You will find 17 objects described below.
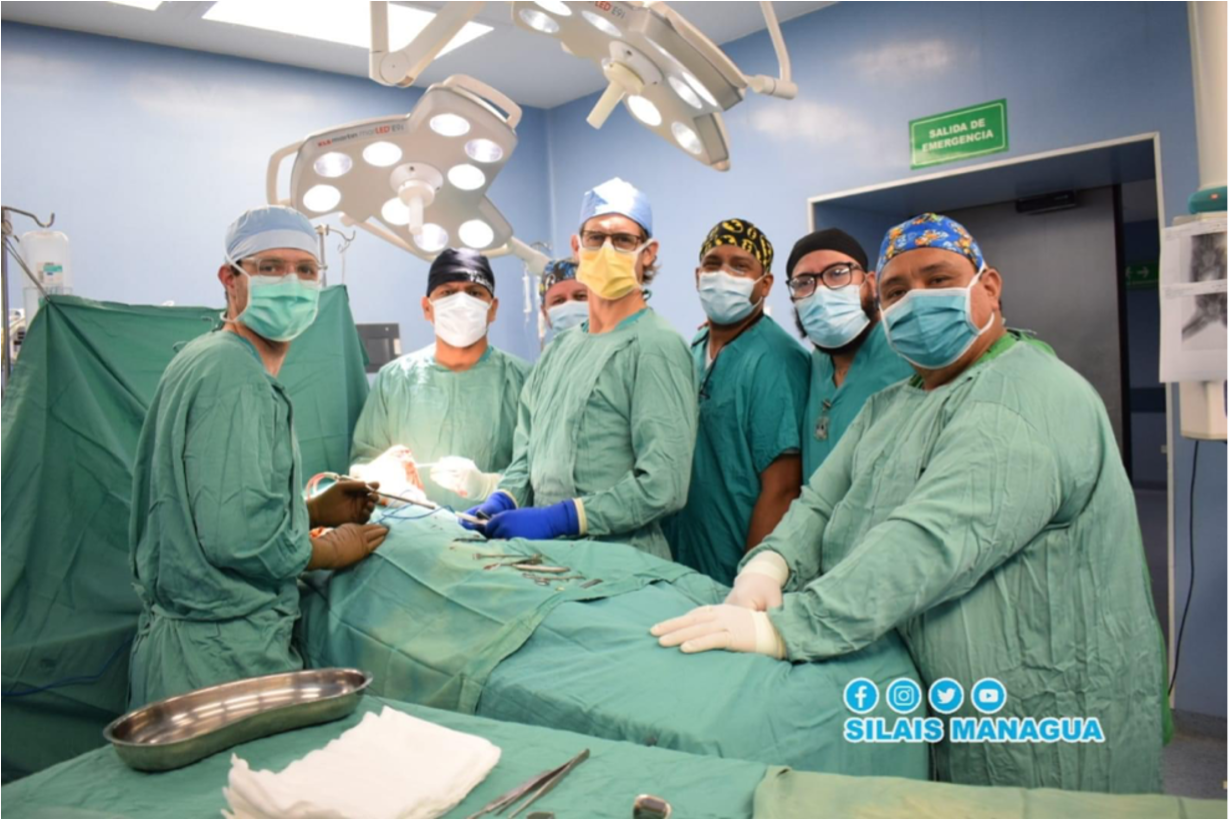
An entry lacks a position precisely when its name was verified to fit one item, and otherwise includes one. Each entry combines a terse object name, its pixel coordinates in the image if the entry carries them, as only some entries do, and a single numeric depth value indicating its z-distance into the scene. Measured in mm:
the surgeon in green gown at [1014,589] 1399
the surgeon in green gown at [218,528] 1672
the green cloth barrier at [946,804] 879
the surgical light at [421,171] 2207
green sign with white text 3631
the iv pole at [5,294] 2258
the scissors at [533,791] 914
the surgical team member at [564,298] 3252
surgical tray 1039
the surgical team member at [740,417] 2473
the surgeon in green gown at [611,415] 2115
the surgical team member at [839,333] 2330
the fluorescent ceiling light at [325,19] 4109
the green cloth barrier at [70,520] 2139
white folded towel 884
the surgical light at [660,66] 1563
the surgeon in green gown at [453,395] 2996
